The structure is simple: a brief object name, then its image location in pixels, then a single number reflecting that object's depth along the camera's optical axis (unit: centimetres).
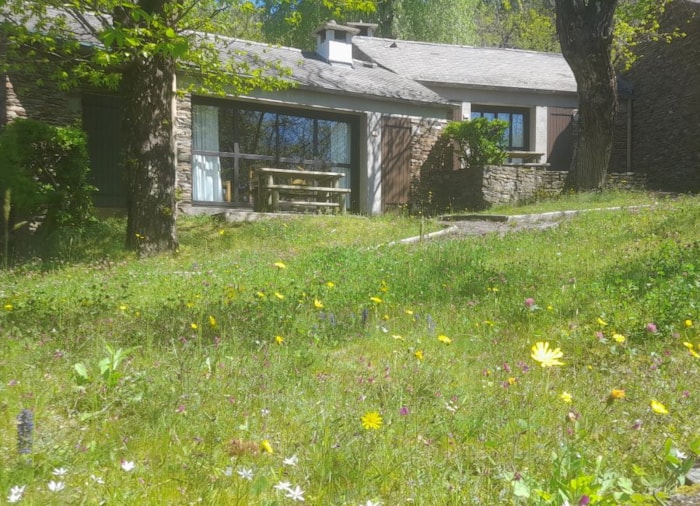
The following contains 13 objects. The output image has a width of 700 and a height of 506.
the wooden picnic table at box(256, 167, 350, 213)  1582
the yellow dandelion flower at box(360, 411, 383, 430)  218
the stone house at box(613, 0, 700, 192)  2148
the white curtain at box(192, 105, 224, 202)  1680
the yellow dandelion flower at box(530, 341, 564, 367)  238
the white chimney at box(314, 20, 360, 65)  2075
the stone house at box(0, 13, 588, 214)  1544
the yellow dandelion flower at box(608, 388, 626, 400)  205
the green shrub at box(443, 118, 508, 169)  1828
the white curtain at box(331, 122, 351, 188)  1892
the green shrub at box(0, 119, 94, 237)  1117
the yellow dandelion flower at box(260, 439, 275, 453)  202
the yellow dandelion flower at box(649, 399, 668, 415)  215
